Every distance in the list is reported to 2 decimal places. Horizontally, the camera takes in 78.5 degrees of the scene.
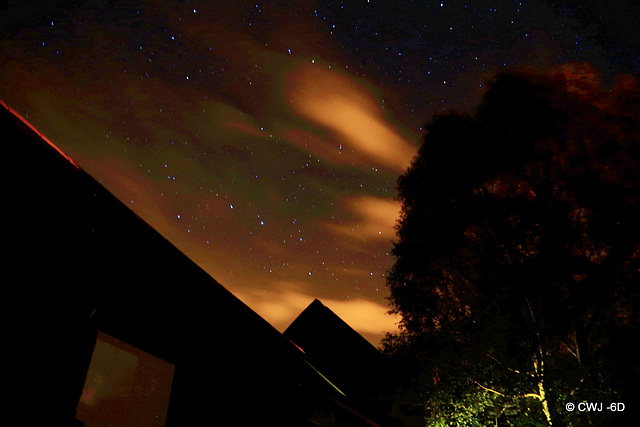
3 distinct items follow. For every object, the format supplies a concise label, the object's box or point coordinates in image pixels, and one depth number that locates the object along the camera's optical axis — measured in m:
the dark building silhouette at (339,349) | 19.51
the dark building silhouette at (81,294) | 2.52
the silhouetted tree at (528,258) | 10.24
